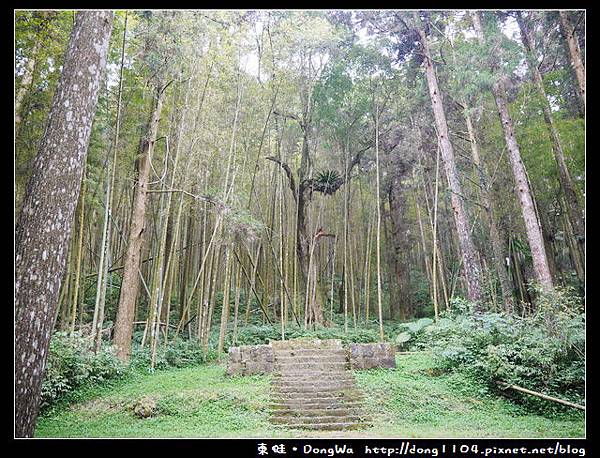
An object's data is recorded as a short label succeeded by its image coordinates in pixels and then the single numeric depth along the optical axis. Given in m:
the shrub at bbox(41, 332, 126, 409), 5.13
